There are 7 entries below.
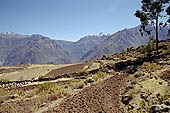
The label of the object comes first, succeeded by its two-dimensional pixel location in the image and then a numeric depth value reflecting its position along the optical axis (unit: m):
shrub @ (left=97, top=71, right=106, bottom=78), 25.53
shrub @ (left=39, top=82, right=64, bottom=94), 20.15
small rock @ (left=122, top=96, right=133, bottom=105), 14.41
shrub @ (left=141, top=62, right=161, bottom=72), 24.66
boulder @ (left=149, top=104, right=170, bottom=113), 10.71
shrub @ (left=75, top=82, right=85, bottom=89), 20.38
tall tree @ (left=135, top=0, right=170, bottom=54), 36.88
